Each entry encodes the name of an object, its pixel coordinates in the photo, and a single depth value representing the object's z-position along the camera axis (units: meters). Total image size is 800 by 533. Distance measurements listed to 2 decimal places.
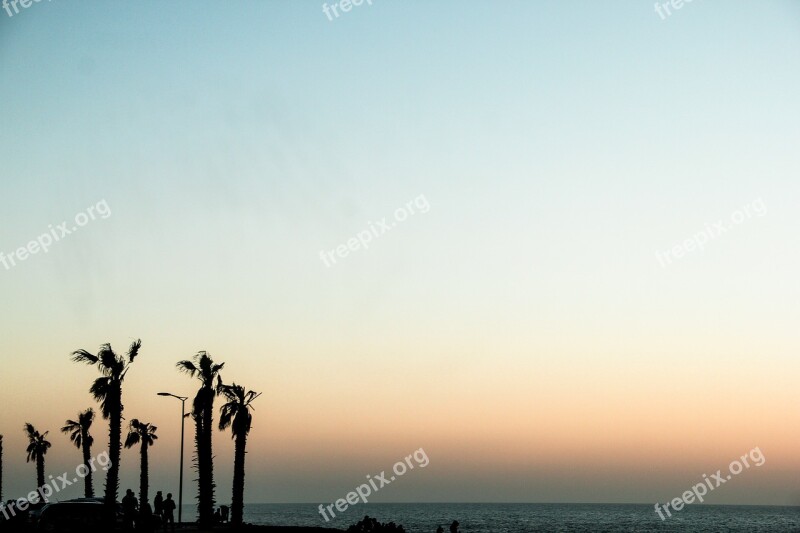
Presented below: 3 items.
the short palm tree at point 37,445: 85.81
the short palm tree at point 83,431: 77.06
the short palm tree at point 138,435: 74.19
